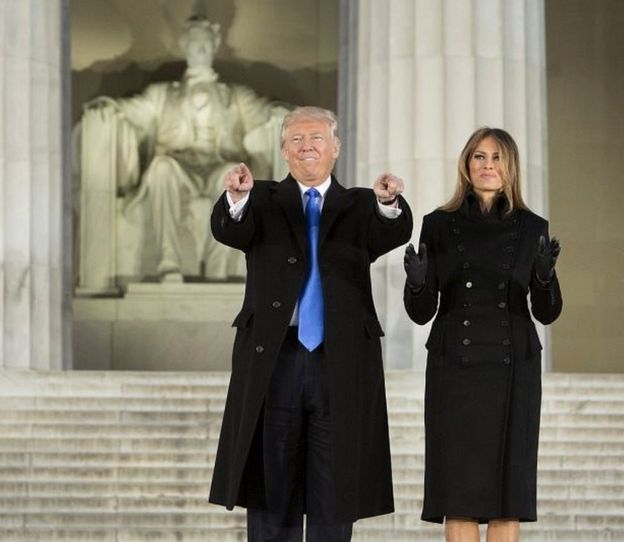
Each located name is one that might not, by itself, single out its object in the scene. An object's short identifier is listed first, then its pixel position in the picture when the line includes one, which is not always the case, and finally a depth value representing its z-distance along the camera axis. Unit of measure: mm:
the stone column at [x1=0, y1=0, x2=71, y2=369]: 25391
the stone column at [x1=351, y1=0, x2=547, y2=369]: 25500
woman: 12148
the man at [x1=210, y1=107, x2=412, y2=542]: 11141
